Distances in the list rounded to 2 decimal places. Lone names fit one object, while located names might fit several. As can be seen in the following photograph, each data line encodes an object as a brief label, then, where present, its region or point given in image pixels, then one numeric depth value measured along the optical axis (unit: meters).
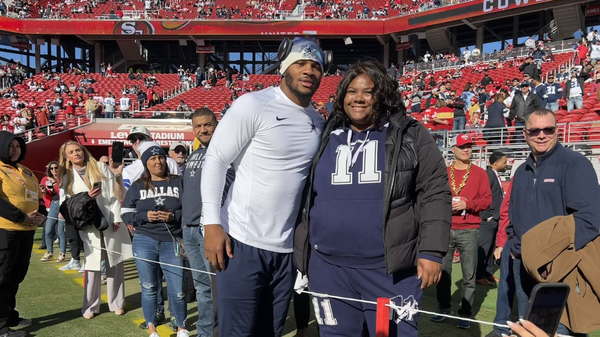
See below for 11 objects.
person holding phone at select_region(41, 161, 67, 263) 7.57
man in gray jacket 3.62
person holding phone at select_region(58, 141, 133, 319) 4.44
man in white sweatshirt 2.29
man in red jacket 4.41
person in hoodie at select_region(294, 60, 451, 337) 2.14
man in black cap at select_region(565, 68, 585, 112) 11.52
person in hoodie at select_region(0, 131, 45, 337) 3.81
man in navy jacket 2.71
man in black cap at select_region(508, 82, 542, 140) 9.97
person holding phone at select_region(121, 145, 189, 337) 3.80
